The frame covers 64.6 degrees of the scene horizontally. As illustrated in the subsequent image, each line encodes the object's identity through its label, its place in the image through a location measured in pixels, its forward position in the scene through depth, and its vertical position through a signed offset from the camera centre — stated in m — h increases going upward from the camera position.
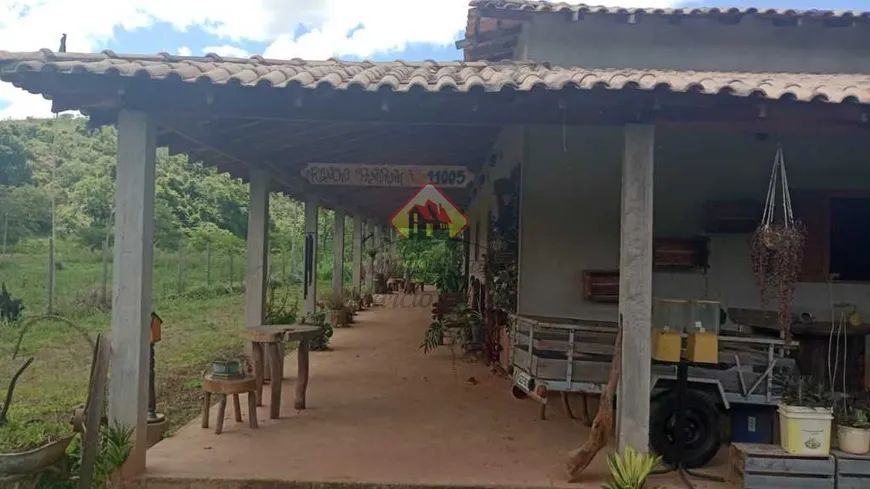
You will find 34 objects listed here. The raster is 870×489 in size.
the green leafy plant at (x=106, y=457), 4.48 -1.47
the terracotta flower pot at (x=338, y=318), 14.73 -1.56
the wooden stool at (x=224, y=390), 5.98 -1.30
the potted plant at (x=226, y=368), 6.08 -1.12
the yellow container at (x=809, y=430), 4.69 -1.17
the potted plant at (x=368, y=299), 19.55 -1.51
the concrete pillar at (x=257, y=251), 8.59 -0.10
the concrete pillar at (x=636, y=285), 4.83 -0.22
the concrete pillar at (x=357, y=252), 19.55 -0.18
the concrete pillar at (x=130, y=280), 4.78 -0.29
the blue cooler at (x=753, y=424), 5.57 -1.35
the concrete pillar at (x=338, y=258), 15.80 -0.30
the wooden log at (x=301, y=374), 7.05 -1.34
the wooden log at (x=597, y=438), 4.78 -1.29
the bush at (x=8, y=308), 11.98 -1.27
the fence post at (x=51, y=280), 12.28 -0.78
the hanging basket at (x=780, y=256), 5.13 +0.02
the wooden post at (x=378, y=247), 24.95 -0.04
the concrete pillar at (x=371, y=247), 22.70 -0.03
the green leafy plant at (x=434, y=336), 10.70 -1.38
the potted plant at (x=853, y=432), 4.72 -1.18
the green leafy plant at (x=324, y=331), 11.15 -1.42
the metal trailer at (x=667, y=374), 5.36 -0.98
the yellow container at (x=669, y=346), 5.17 -0.68
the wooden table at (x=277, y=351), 6.62 -1.07
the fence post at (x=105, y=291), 14.48 -1.13
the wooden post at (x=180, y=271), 19.72 -0.90
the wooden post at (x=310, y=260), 11.74 -0.27
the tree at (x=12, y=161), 26.39 +2.91
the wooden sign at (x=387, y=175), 6.72 +0.71
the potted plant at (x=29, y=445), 4.23 -1.43
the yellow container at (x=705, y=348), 5.13 -0.69
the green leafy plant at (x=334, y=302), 14.98 -1.26
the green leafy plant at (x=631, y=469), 4.48 -1.42
